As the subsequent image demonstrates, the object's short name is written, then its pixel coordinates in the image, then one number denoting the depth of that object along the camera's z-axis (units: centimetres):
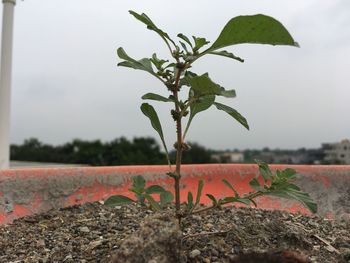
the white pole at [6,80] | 127
